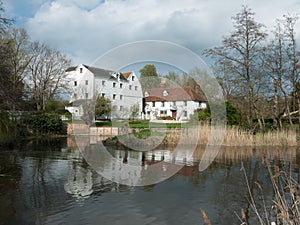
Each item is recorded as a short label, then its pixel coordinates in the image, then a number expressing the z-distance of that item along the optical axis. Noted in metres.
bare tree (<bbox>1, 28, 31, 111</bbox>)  25.70
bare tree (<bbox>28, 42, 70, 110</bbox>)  30.98
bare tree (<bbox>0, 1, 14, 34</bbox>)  13.09
